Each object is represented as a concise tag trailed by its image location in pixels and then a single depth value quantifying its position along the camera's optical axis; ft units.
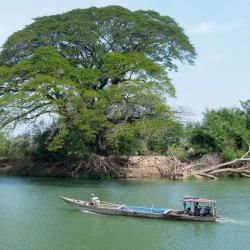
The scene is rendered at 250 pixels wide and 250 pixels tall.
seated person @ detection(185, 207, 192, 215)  69.67
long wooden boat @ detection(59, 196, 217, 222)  69.00
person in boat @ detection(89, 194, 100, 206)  74.43
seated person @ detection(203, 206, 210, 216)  69.46
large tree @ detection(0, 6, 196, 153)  115.96
